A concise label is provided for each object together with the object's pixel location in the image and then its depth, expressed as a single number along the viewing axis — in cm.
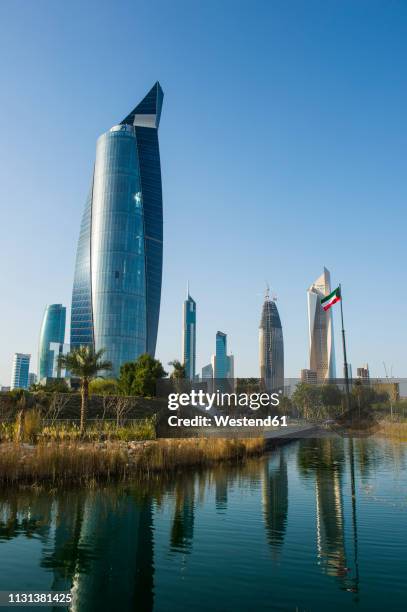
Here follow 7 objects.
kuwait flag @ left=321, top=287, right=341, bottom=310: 3514
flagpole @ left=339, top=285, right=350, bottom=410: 2518
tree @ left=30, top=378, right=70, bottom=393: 5967
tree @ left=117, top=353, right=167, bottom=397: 6681
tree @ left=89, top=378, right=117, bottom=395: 7262
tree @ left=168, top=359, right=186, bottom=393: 6512
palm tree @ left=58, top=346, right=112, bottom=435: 4256
